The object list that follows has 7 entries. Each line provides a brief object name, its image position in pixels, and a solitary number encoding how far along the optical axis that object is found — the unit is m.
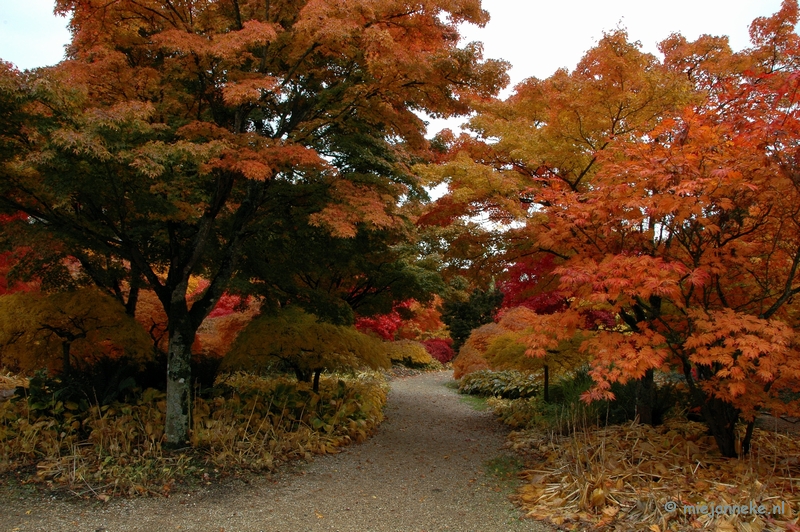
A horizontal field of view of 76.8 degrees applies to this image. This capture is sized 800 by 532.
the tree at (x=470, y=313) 21.45
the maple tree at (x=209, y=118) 4.69
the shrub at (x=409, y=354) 17.19
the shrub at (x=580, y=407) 6.81
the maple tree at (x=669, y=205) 4.12
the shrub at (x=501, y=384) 11.33
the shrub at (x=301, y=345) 7.02
